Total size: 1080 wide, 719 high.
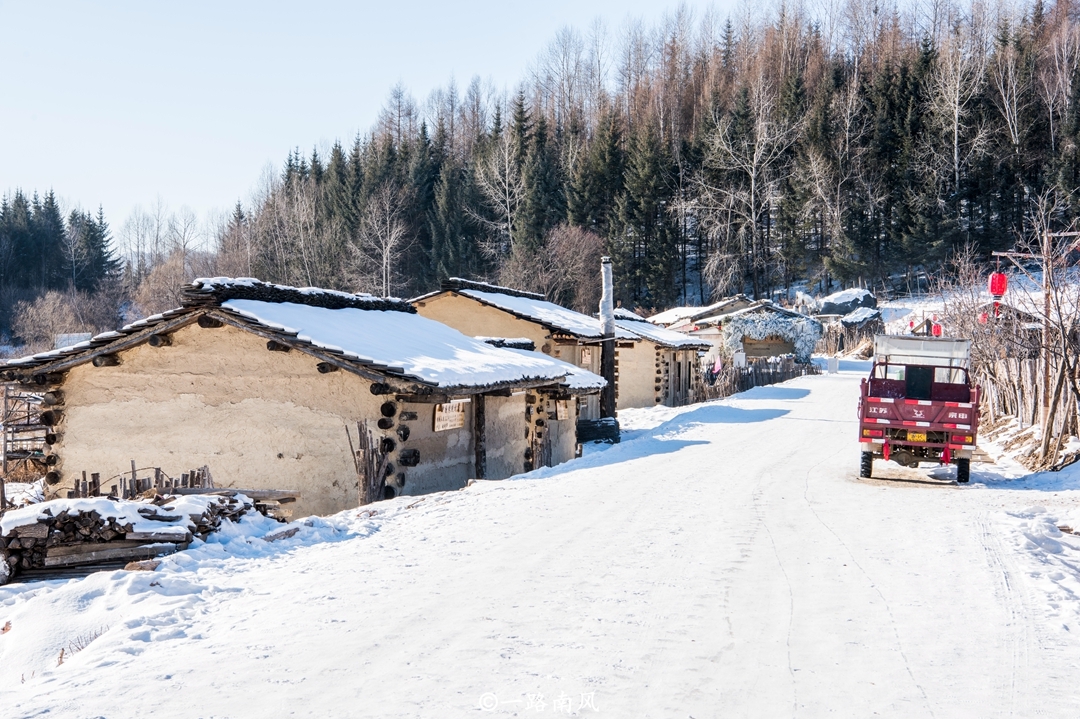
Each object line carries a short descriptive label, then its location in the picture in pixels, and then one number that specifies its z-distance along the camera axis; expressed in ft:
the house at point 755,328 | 157.69
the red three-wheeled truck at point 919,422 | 44.57
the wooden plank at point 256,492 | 33.01
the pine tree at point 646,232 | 207.62
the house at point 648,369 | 110.42
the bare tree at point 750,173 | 208.95
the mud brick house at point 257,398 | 41.70
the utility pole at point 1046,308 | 49.09
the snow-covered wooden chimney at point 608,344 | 77.61
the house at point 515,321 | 89.25
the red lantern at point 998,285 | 73.15
